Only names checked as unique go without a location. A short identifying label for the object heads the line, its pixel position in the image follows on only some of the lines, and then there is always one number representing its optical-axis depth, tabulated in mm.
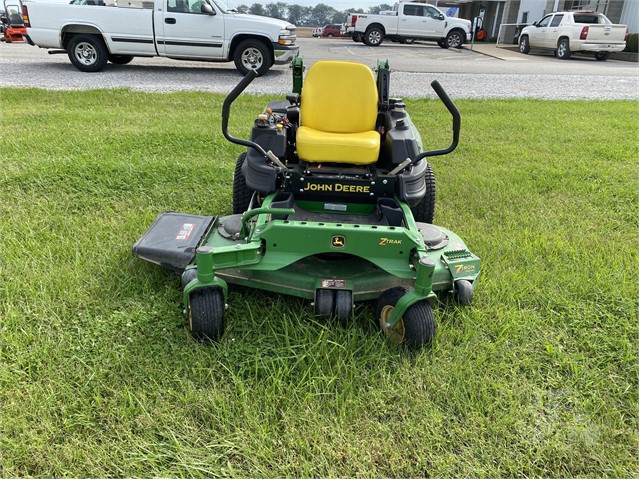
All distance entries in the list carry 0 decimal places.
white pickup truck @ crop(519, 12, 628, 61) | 15617
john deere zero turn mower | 2326
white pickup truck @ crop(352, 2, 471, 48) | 18297
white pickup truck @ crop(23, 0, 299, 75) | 8859
